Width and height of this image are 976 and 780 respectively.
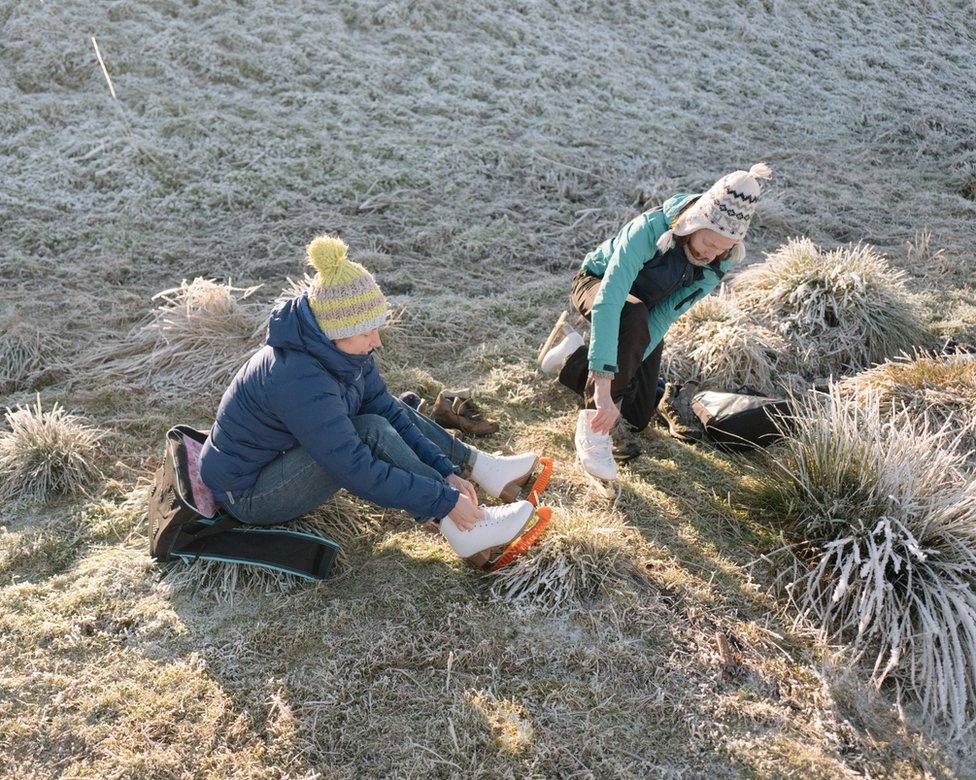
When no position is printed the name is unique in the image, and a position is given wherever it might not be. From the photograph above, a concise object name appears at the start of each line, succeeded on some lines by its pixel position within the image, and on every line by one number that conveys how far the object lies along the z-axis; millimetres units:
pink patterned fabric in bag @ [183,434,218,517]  2797
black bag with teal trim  2783
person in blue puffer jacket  2488
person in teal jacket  3084
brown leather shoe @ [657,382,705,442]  3982
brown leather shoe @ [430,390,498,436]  3846
